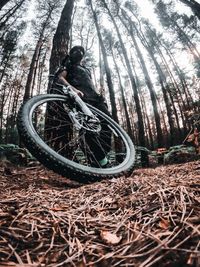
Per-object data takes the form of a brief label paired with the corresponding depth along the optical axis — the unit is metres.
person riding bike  2.98
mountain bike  1.97
